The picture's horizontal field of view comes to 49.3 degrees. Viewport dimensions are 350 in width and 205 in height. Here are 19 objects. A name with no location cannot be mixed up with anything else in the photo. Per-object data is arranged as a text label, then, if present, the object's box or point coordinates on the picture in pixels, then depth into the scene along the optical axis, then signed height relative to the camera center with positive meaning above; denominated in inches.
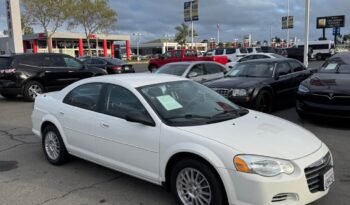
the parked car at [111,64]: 874.8 -29.9
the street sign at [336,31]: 2798.0 +98.3
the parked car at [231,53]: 1214.3 -15.6
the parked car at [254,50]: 1305.4 -9.7
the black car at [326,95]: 304.0 -41.1
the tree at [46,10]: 1514.5 +172.6
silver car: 493.4 -27.7
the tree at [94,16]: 1728.0 +167.3
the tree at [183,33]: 3476.9 +145.9
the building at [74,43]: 2493.8 +65.9
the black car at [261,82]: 356.8 -35.3
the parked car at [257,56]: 899.7 -20.9
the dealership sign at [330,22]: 2758.4 +168.1
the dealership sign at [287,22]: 2342.5 +145.7
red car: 1005.2 -22.4
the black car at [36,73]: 512.7 -27.6
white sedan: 141.0 -39.6
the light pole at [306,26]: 795.0 +40.6
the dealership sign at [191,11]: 1686.8 +168.8
